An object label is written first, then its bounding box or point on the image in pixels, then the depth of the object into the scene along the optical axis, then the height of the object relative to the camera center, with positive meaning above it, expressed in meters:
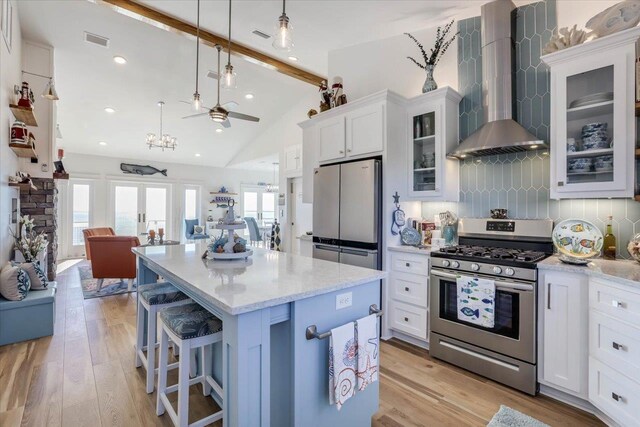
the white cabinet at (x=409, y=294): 2.74 -0.76
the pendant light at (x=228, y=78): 2.89 +1.30
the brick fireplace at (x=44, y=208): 4.22 +0.06
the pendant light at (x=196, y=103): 3.48 +1.26
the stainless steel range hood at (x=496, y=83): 2.60 +1.17
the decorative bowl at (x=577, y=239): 2.08 -0.17
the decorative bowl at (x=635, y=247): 1.96 -0.21
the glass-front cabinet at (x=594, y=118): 1.97 +0.68
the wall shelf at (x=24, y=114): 3.20 +1.08
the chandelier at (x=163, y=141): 6.07 +1.46
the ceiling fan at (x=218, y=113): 3.00 +1.00
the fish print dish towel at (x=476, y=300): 2.26 -0.66
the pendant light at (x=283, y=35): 2.07 +1.22
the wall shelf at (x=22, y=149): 3.24 +0.70
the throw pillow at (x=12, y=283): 2.84 -0.67
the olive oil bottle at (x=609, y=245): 2.20 -0.22
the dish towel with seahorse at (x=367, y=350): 1.54 -0.71
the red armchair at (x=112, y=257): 4.38 -0.65
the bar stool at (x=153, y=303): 2.09 -0.63
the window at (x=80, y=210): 7.58 +0.06
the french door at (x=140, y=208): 8.19 +0.13
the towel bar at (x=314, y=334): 1.37 -0.55
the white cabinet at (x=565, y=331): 1.92 -0.76
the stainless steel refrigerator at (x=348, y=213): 3.02 +0.01
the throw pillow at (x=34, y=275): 3.15 -0.66
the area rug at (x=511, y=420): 1.81 -1.25
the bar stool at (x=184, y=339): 1.56 -0.66
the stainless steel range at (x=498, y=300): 2.12 -0.65
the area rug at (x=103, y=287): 4.49 -1.19
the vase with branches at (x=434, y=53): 3.07 +1.70
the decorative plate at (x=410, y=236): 3.02 -0.22
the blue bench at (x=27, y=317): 2.82 -1.01
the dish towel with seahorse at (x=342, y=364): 1.42 -0.72
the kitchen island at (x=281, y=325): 1.16 -0.49
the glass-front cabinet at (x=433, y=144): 2.96 +0.71
